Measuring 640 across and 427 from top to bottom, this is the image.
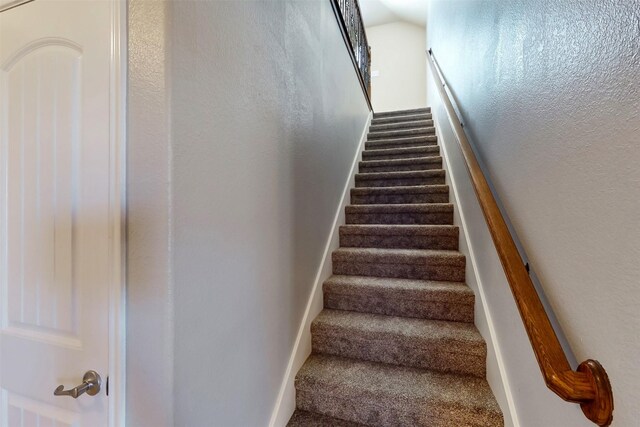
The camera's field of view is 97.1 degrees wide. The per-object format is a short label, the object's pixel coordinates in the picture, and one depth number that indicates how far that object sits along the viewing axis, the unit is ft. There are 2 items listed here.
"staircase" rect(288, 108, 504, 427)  4.12
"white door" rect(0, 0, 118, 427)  2.40
